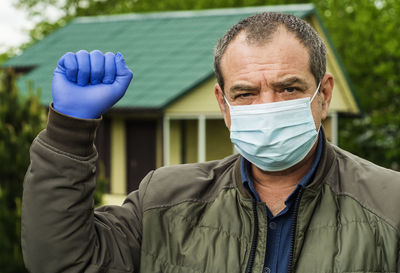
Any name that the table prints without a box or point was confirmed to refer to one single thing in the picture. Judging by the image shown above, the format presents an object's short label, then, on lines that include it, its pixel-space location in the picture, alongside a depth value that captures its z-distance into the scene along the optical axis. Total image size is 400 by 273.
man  2.30
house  15.67
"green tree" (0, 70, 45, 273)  6.03
